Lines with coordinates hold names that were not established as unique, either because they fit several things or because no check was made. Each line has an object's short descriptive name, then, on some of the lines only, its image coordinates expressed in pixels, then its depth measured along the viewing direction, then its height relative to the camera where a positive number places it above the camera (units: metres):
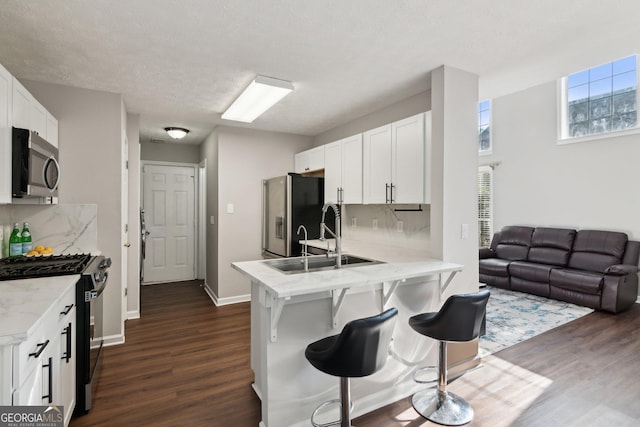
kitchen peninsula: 1.87 -0.68
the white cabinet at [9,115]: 1.88 +0.61
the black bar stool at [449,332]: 1.94 -0.73
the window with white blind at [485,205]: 6.20 +0.15
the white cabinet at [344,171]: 3.58 +0.48
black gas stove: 2.03 -0.58
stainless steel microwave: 2.00 +0.30
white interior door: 5.61 -0.18
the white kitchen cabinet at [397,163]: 2.77 +0.46
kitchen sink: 2.45 -0.39
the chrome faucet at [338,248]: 2.29 -0.25
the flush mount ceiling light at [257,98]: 2.83 +1.09
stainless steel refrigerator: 4.05 +0.02
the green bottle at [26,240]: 2.59 -0.23
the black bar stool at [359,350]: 1.54 -0.66
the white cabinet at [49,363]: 1.22 -0.68
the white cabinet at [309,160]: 4.29 +0.72
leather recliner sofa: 4.01 -0.74
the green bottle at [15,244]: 2.51 -0.25
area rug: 3.24 -1.22
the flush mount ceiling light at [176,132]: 4.53 +1.11
